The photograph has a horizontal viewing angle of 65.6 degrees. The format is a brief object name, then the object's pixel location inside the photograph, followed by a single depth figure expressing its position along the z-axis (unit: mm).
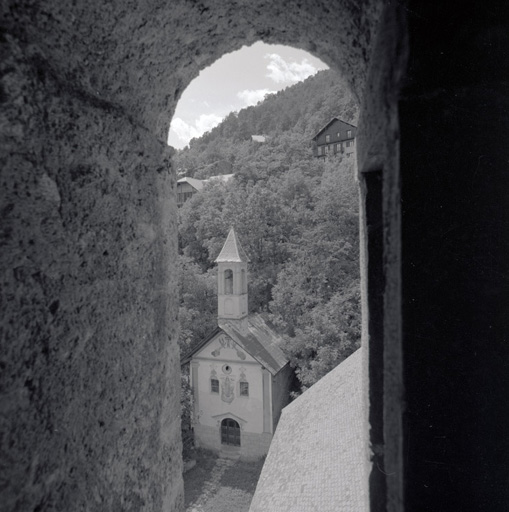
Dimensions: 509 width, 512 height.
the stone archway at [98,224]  1068
